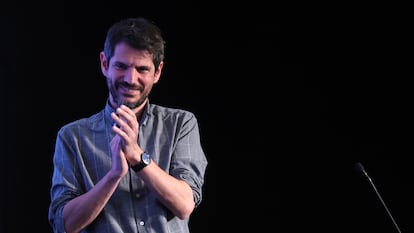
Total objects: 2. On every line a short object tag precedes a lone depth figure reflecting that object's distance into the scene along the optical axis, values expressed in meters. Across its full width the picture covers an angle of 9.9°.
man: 6.01
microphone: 6.17
